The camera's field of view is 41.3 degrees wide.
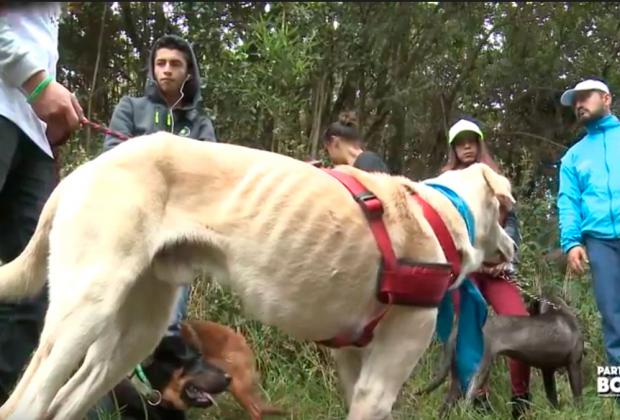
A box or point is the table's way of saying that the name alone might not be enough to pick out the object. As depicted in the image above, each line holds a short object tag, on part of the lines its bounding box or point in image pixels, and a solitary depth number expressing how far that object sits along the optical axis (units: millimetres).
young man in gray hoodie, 3895
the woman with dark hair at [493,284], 4633
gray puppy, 4684
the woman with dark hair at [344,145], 5129
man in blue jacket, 4480
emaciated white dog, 2559
